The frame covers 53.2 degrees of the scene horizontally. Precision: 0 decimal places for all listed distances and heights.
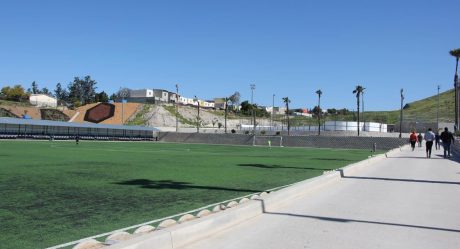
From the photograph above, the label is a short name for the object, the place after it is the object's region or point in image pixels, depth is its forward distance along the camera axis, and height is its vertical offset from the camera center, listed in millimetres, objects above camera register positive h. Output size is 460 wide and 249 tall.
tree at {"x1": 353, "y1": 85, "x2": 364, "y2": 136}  101438 +9015
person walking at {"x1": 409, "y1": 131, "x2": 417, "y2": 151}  39281 -671
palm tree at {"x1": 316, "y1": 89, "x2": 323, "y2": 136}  110719 +9057
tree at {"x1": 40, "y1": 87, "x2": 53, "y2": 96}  197875 +15602
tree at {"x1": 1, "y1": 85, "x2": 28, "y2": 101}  153000 +11637
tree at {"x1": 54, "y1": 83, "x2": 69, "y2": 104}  189750 +13908
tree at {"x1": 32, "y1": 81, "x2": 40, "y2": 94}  194750 +16403
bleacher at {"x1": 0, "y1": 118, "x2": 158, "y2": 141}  63469 -534
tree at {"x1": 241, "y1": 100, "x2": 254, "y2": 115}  168950 +8184
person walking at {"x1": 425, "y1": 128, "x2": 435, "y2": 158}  29472 -555
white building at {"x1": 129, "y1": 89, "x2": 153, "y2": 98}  185588 +14321
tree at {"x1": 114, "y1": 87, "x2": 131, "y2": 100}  194188 +14962
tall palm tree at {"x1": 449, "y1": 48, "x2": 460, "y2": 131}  69775 +12387
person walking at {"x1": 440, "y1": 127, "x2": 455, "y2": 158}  28078 -400
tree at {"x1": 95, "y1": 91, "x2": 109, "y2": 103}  173500 +11756
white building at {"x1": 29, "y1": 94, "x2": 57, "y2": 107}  150162 +10254
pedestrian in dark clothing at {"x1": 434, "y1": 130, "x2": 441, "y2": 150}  44944 -1171
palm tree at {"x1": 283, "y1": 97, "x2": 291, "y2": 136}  118238 +7504
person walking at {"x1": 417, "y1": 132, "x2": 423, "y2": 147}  50719 -965
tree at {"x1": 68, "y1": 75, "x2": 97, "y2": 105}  184500 +15143
